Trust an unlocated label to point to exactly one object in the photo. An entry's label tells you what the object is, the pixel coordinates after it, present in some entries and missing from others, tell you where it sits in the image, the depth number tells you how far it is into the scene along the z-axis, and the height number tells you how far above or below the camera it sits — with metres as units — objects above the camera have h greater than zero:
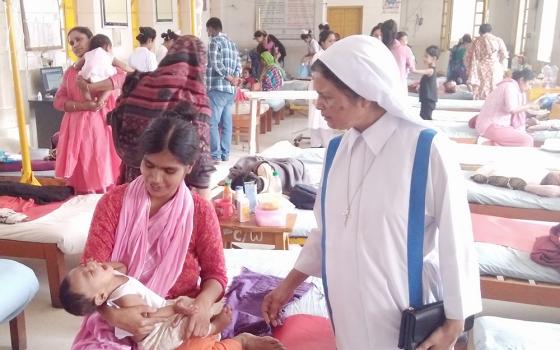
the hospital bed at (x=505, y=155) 4.56 -1.05
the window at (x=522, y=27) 11.02 +0.22
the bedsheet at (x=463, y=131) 5.79 -1.06
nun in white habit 1.31 -0.43
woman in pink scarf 1.61 -0.58
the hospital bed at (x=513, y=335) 1.84 -1.04
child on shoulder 3.52 -0.18
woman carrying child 3.62 -0.66
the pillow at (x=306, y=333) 1.87 -1.06
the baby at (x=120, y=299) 1.48 -0.73
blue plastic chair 2.29 -1.12
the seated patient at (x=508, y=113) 5.44 -0.77
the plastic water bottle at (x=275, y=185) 3.60 -0.98
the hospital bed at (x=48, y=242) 2.92 -1.11
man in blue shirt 5.91 -0.41
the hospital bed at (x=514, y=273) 2.60 -1.15
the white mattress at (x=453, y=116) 7.00 -1.03
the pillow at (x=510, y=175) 3.84 -1.00
